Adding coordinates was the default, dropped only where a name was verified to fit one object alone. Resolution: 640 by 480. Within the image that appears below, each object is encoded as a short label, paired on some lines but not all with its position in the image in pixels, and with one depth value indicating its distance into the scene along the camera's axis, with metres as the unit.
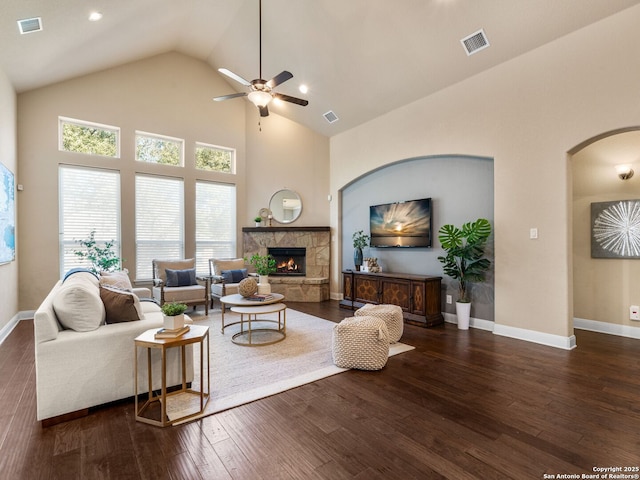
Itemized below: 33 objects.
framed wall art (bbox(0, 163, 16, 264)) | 4.09
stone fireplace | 6.84
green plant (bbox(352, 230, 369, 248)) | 6.37
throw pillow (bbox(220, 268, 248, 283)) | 6.06
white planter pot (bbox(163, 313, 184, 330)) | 2.36
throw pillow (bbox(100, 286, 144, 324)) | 2.61
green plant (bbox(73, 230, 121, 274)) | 5.51
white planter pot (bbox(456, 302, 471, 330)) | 4.67
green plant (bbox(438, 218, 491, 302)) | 4.47
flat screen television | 5.43
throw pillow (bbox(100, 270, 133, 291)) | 3.76
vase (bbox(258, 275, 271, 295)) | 4.45
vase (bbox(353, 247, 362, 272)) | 6.24
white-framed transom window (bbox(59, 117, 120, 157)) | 5.59
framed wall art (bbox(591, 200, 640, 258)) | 4.27
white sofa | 2.19
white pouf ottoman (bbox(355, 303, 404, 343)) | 3.93
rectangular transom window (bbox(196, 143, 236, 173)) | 6.93
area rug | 2.61
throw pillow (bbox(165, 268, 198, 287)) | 5.68
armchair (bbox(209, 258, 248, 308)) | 5.71
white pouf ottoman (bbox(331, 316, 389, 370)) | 3.16
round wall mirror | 7.38
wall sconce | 4.31
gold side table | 2.20
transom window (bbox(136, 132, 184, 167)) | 6.27
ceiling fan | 3.86
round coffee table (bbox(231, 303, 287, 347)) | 3.93
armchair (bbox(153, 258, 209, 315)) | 5.28
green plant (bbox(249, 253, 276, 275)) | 4.57
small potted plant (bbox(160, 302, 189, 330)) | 2.36
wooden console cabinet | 4.91
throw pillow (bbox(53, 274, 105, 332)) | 2.36
